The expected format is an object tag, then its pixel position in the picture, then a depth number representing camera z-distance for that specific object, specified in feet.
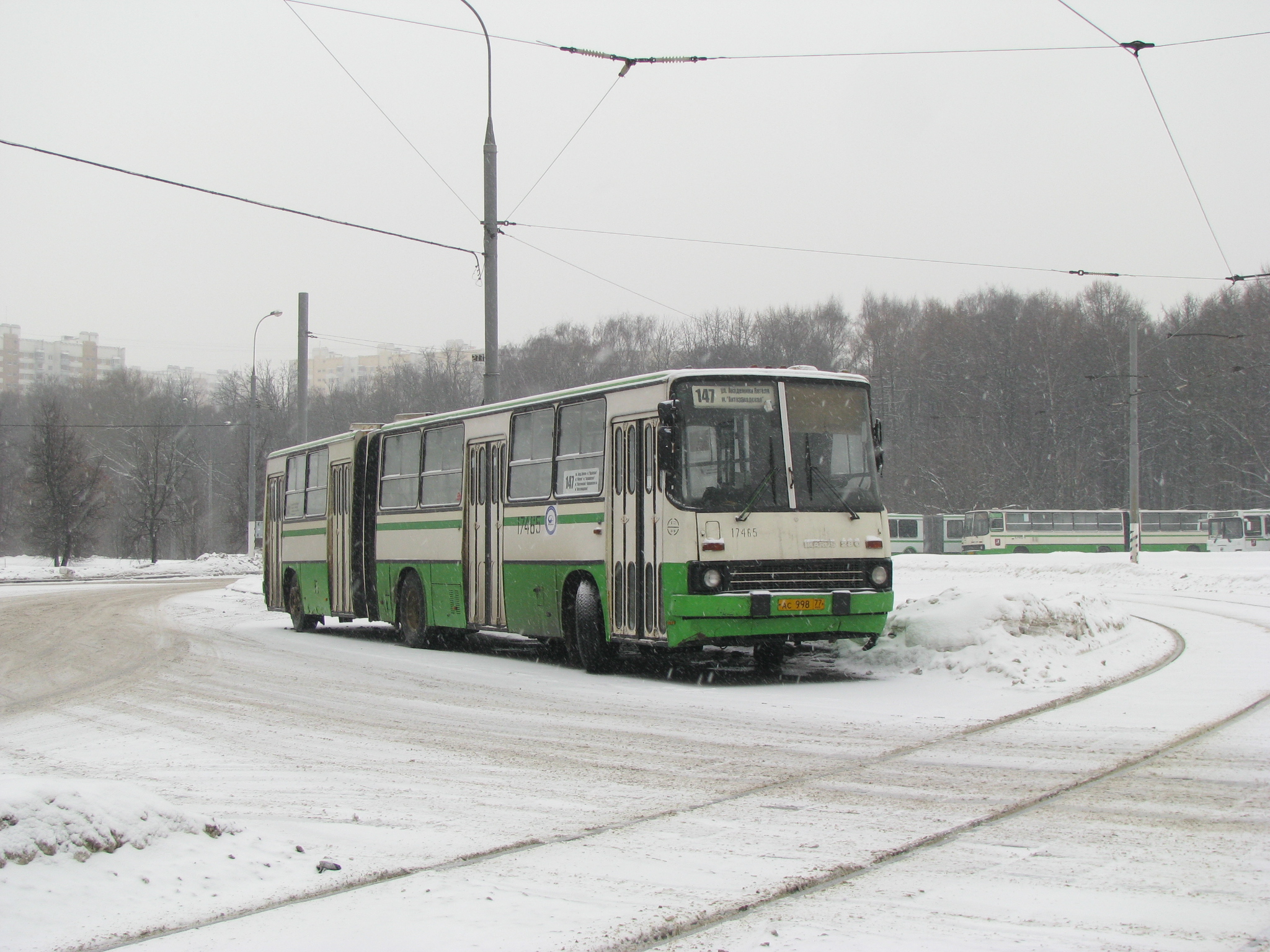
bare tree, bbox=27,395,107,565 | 189.37
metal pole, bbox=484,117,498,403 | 65.72
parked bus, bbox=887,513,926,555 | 229.86
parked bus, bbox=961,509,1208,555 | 210.59
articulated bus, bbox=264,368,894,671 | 40.88
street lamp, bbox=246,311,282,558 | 152.71
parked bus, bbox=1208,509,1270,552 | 207.82
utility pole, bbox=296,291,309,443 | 108.47
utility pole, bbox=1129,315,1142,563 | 126.62
